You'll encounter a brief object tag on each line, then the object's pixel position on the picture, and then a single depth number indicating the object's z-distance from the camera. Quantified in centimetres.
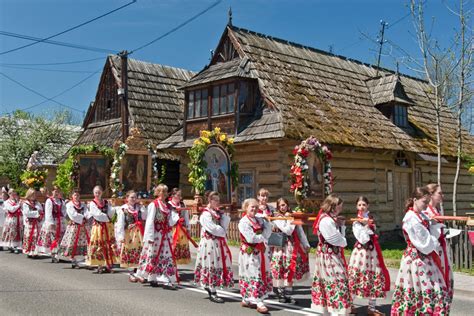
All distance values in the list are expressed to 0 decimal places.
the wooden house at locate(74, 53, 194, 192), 2272
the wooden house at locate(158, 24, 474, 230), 1731
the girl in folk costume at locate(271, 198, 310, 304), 841
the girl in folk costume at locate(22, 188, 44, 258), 1384
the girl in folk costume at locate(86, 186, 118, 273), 1119
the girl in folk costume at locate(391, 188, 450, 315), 596
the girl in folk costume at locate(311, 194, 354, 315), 666
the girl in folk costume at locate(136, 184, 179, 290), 956
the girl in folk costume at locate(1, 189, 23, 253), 1505
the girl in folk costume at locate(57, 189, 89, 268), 1194
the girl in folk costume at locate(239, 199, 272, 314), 770
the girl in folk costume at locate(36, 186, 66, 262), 1316
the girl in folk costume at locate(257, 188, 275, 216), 876
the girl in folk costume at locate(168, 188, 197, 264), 1021
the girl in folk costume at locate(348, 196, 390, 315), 753
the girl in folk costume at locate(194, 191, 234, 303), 841
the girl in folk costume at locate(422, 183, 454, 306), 609
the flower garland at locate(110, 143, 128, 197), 1662
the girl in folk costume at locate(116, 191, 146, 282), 1049
